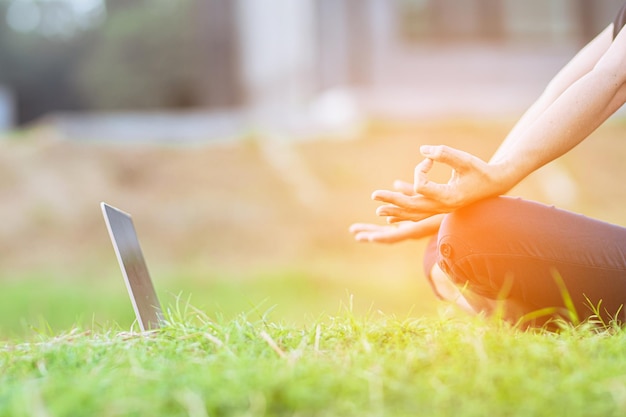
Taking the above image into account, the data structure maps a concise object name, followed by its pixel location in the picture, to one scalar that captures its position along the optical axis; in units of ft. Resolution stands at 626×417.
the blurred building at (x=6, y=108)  58.98
